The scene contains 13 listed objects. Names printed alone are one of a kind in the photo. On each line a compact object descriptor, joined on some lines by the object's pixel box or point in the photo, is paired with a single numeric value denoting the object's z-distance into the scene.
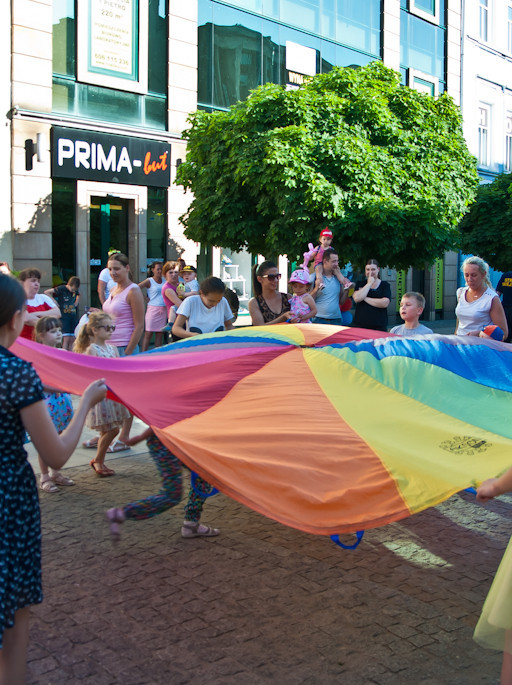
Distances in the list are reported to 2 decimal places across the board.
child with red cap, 8.66
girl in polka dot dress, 2.66
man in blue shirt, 8.62
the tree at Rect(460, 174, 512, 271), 19.98
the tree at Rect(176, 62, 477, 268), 13.54
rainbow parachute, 3.45
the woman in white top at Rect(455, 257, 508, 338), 7.18
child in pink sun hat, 7.63
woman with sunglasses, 7.09
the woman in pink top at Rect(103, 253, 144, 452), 7.10
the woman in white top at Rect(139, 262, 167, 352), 11.72
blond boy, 6.24
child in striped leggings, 3.62
